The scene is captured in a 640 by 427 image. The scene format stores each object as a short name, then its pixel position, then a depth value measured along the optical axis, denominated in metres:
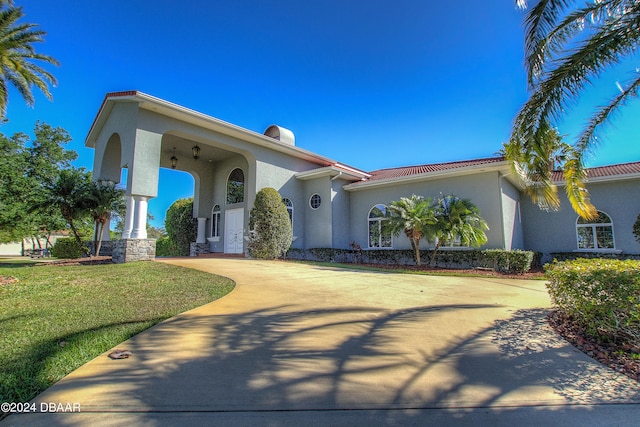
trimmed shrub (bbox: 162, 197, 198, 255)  18.84
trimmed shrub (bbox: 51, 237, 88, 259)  14.63
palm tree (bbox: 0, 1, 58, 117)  12.38
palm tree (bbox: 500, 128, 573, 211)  7.01
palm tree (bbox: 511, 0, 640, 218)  5.75
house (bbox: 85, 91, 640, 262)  12.35
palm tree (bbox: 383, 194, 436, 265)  12.34
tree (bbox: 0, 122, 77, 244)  22.31
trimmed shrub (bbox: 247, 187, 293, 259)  14.00
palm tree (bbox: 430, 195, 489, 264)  11.94
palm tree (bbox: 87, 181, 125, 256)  12.76
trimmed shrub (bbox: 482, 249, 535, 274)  11.63
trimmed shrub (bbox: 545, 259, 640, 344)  3.77
